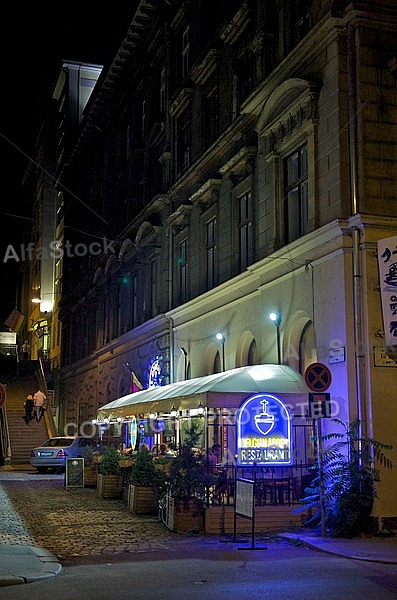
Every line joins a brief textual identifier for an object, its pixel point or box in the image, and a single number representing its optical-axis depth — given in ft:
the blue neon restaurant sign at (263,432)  57.52
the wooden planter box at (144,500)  61.93
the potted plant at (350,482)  50.21
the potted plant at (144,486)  61.93
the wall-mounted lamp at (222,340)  80.89
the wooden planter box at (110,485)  73.56
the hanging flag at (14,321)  176.65
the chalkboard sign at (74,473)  82.74
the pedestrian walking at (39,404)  140.85
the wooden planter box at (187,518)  52.75
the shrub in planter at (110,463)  74.33
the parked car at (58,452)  110.11
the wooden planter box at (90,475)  84.99
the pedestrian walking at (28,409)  141.90
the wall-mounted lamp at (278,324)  66.44
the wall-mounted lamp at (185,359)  93.09
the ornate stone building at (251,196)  55.88
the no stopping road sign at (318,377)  50.39
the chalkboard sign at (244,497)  46.14
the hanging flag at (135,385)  107.65
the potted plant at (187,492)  52.85
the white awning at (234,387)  58.80
